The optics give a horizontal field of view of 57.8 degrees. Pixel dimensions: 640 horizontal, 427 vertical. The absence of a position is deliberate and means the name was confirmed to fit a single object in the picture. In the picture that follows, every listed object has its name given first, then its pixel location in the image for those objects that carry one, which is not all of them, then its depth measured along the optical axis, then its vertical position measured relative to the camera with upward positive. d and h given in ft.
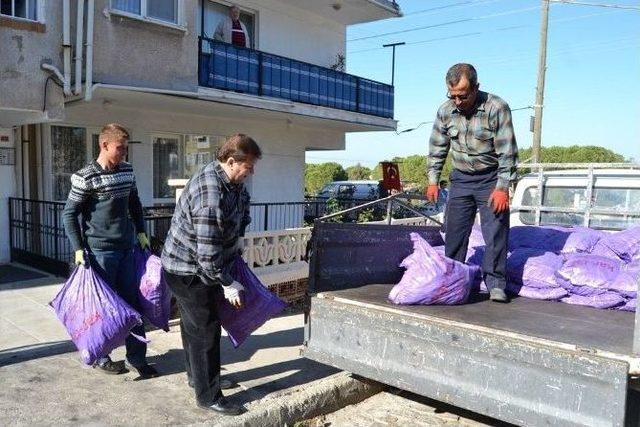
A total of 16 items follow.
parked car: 45.60 -2.47
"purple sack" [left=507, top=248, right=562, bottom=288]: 13.82 -2.23
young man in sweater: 12.76 -1.33
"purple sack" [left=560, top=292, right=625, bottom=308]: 12.75 -2.70
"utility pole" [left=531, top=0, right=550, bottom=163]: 58.44 +11.33
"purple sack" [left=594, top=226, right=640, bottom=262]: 15.74 -1.77
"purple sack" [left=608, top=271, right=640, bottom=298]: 12.66 -2.32
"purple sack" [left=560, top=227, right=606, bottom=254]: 16.44 -1.81
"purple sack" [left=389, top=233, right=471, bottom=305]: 12.16 -2.31
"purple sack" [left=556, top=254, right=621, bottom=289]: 13.14 -2.12
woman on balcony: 38.42 +9.19
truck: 8.74 -2.89
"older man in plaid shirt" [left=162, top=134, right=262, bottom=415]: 10.77 -1.65
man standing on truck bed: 13.16 +0.26
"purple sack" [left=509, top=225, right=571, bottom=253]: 16.88 -1.81
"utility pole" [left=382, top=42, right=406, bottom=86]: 48.14 +10.08
